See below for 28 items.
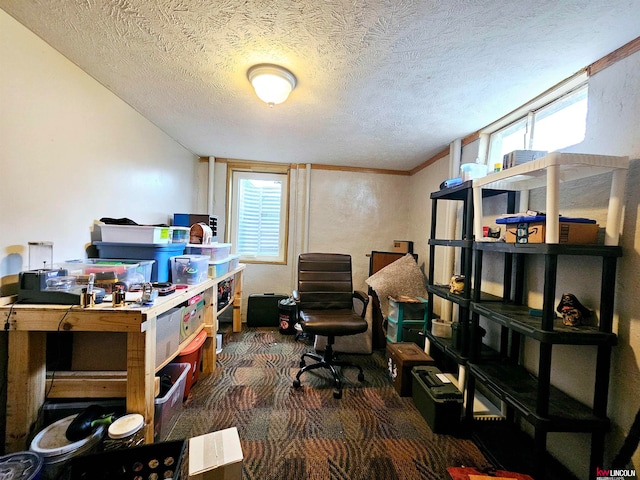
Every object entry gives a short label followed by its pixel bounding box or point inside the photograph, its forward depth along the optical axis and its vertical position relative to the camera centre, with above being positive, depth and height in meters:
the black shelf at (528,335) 1.15 -0.51
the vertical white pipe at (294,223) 3.60 +0.14
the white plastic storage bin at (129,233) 1.72 -0.05
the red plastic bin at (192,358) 1.85 -0.97
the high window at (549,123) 1.53 +0.84
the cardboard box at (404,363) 2.04 -1.03
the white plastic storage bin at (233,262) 2.85 -0.37
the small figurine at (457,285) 1.90 -0.34
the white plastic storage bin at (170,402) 1.43 -1.05
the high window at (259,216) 3.63 +0.23
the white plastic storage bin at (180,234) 2.04 -0.05
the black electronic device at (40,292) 1.23 -0.34
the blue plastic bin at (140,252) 1.74 -0.18
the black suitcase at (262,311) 3.40 -1.06
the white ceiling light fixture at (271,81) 1.50 +0.93
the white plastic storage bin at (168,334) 1.45 -0.64
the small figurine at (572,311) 1.25 -0.33
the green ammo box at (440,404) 1.65 -1.09
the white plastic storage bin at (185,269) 1.90 -0.31
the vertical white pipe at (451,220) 2.47 +0.20
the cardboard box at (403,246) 3.35 -0.11
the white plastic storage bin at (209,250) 2.26 -0.19
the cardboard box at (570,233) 1.20 +0.06
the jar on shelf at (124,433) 1.14 -0.93
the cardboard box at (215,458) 1.10 -1.04
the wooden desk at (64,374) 1.19 -0.68
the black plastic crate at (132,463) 1.07 -1.04
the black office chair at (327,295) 2.29 -0.60
